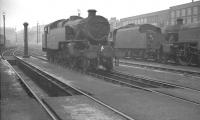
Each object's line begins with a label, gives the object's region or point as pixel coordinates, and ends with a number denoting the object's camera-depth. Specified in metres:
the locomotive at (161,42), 19.82
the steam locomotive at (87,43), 15.05
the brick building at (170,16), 44.84
